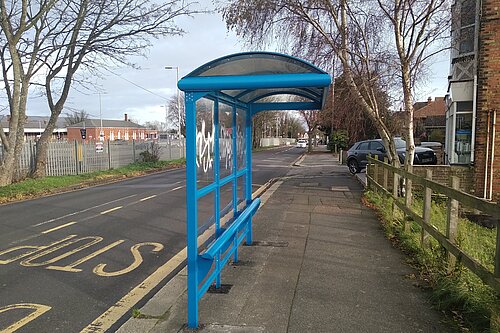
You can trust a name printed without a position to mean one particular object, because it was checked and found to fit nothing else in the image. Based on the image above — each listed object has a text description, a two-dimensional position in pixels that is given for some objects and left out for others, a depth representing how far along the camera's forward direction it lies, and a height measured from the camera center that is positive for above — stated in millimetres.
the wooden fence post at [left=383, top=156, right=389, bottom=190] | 9487 -1028
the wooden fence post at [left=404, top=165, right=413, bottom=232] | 6984 -1099
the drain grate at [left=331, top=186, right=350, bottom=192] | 13836 -1918
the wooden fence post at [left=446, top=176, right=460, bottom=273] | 4656 -1019
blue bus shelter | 3584 +115
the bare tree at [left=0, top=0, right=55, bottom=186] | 15430 +2446
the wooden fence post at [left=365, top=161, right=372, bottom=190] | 13195 -1368
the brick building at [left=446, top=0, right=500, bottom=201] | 10102 +1251
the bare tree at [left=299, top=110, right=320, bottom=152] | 49953 +1532
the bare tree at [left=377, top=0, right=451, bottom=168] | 9734 +2283
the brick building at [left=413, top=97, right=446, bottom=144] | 38500 +1380
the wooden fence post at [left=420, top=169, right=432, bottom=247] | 5590 -1097
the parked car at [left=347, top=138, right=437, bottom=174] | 17797 -893
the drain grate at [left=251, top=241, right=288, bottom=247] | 6477 -1757
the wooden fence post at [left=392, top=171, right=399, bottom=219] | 8093 -1170
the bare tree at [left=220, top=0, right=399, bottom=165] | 10602 +2635
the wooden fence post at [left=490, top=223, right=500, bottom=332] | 3074 -1406
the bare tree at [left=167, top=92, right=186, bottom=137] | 86350 +4888
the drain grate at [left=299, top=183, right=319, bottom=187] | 15621 -1962
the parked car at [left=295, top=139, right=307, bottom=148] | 88262 -2457
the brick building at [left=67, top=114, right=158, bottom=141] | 85375 +1370
